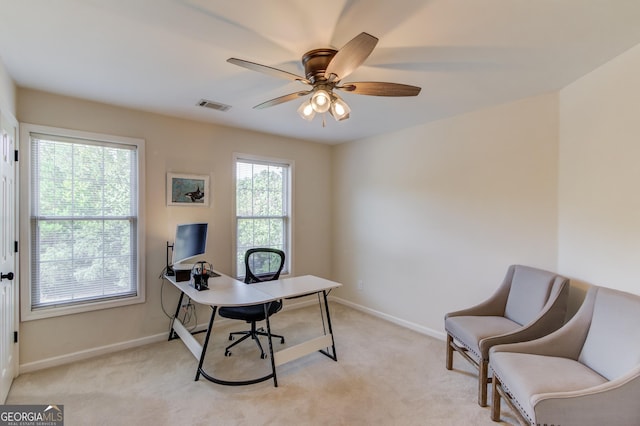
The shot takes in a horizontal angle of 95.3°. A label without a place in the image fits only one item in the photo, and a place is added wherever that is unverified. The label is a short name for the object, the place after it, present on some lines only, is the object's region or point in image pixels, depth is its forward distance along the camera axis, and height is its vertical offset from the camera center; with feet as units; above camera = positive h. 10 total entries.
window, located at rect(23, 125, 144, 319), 8.70 -0.38
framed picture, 10.91 +0.79
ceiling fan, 5.59 +2.63
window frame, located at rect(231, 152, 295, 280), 13.70 +0.02
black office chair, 9.05 -3.12
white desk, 7.79 -2.37
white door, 6.82 -1.19
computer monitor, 9.60 -1.08
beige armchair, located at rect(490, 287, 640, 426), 4.79 -3.07
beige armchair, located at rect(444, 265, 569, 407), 7.03 -2.87
